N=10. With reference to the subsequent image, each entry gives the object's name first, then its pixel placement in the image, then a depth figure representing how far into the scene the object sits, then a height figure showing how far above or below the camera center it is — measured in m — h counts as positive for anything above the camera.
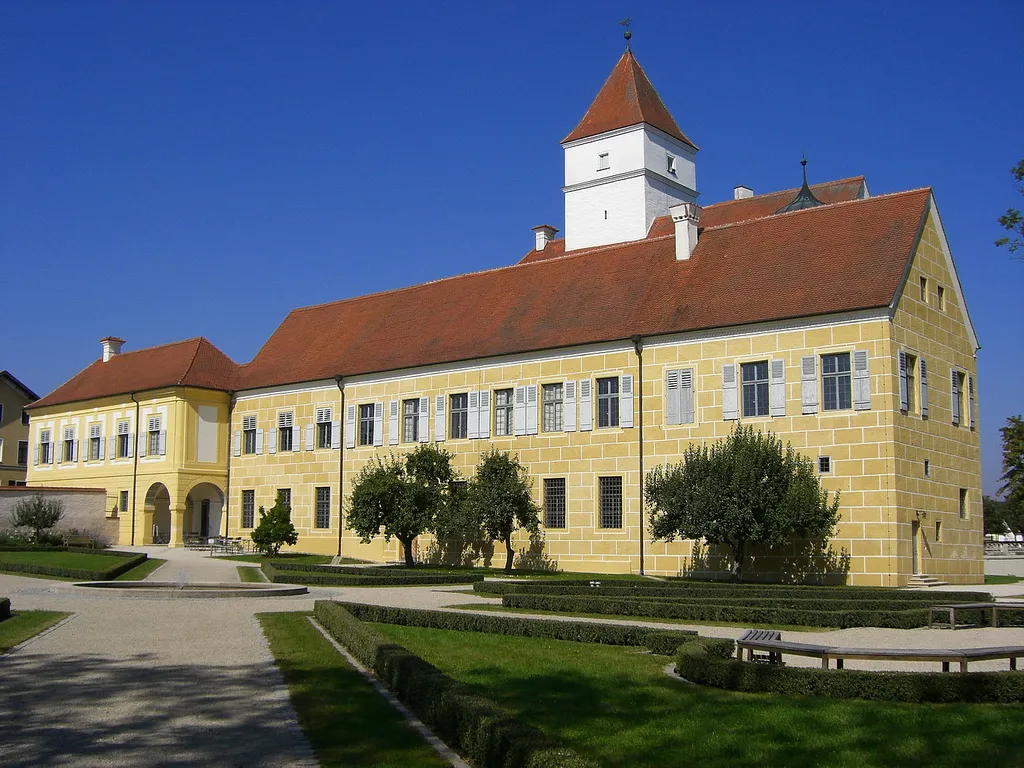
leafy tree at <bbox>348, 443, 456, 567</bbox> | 35.75 -0.09
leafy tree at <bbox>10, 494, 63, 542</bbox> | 43.09 -0.83
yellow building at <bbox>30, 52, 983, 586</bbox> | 29.86 +3.72
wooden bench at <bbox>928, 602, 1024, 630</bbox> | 17.50 -1.85
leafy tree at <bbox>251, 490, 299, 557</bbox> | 39.00 -1.22
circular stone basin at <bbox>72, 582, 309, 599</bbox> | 21.66 -1.98
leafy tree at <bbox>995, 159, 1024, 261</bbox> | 25.98 +6.72
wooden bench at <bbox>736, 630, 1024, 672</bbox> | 10.88 -1.60
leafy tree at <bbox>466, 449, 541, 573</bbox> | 34.56 -0.10
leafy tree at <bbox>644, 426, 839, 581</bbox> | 28.61 -0.02
